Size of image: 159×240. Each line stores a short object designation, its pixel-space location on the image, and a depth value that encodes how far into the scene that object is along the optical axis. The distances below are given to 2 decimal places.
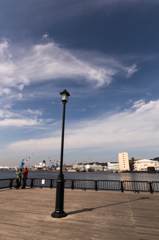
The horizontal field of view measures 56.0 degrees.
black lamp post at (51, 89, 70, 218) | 6.69
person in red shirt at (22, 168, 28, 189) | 15.36
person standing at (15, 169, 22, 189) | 15.14
